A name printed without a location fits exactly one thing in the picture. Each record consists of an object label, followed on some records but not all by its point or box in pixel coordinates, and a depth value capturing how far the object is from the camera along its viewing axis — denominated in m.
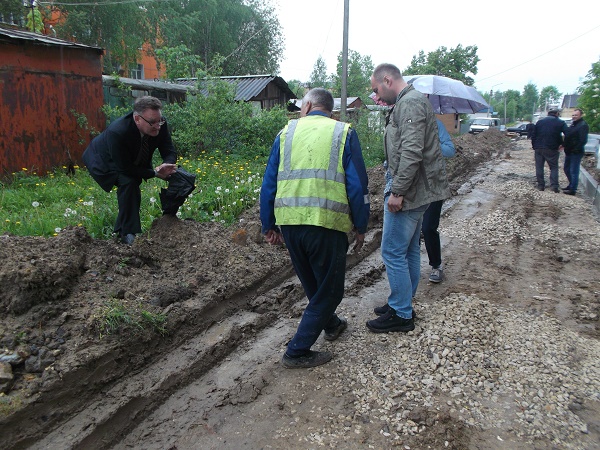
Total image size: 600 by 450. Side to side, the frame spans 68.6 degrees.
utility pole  13.36
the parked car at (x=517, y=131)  33.01
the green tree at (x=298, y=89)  37.19
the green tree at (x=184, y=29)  21.41
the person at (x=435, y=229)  3.97
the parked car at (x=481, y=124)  33.70
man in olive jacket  3.20
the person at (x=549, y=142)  9.45
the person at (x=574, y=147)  9.38
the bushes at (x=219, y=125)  10.82
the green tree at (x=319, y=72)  54.87
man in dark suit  4.20
